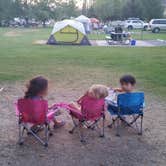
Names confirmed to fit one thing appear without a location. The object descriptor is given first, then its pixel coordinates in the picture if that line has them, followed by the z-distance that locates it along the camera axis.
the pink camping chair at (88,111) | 3.50
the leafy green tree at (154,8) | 40.59
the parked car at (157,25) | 31.12
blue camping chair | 3.63
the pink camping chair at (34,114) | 3.31
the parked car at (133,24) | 37.27
